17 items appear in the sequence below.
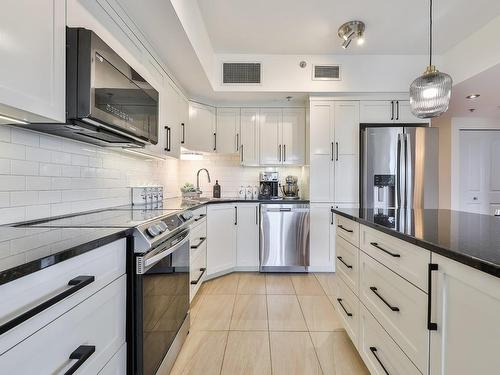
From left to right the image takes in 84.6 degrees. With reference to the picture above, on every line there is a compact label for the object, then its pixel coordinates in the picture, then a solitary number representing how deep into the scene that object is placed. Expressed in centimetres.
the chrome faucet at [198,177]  399
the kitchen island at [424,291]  77
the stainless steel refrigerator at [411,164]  318
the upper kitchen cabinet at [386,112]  337
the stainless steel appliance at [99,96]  123
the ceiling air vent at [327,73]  331
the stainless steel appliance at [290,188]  389
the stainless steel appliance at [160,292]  122
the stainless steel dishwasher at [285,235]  339
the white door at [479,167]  467
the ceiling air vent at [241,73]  331
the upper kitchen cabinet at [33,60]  93
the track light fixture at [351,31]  264
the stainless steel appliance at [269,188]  383
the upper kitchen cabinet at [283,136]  373
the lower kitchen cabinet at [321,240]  343
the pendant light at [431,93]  172
